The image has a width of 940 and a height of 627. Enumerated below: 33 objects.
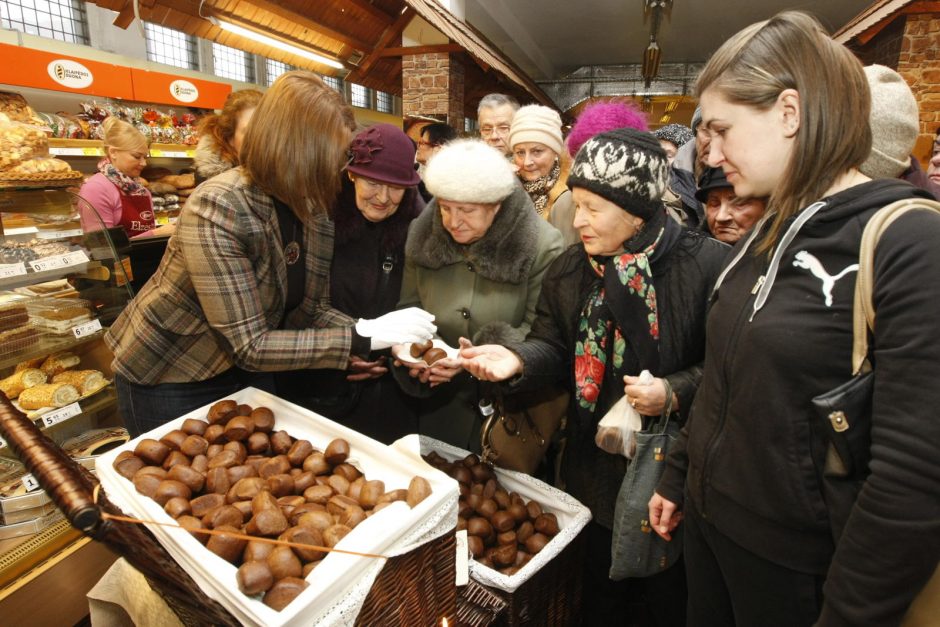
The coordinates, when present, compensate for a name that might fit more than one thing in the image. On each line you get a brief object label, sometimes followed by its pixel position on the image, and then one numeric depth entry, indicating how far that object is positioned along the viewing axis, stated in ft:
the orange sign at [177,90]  18.22
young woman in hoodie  2.40
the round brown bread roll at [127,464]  3.62
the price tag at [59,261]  5.83
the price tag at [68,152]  14.98
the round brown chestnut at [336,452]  3.96
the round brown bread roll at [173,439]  4.03
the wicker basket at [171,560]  2.13
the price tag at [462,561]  4.24
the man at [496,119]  10.55
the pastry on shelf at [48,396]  6.24
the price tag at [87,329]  6.42
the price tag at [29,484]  5.78
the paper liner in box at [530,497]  4.66
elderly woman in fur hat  5.91
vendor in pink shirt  12.19
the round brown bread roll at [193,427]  4.20
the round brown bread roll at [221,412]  4.38
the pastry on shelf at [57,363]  6.61
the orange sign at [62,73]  13.97
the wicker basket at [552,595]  4.88
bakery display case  5.64
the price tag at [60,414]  6.20
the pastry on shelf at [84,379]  6.58
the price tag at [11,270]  5.52
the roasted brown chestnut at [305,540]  3.00
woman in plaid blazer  4.79
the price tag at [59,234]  6.11
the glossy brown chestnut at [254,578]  2.71
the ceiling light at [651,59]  20.07
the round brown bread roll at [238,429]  4.21
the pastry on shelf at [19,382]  6.35
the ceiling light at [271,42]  16.40
